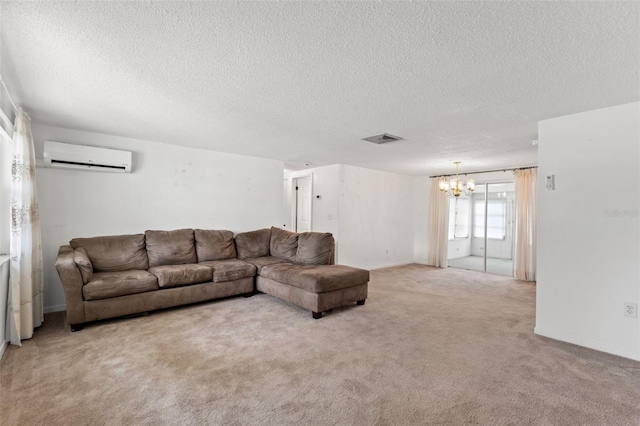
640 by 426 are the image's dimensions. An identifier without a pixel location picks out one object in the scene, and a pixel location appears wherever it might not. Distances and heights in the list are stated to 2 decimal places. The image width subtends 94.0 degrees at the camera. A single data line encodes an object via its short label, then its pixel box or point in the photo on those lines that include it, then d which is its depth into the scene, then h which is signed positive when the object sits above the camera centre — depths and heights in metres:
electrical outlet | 2.59 -0.80
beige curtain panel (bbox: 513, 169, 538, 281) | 5.69 -0.17
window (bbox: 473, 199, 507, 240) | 6.86 -0.07
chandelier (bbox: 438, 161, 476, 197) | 5.55 +0.54
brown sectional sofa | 3.10 -0.77
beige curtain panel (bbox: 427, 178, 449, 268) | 7.02 -0.32
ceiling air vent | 3.80 +0.98
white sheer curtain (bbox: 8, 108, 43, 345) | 2.65 -0.29
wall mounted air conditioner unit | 3.51 +0.62
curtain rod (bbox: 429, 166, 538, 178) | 5.75 +0.94
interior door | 6.86 +0.18
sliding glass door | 6.73 -0.38
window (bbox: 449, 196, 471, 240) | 7.43 -0.05
